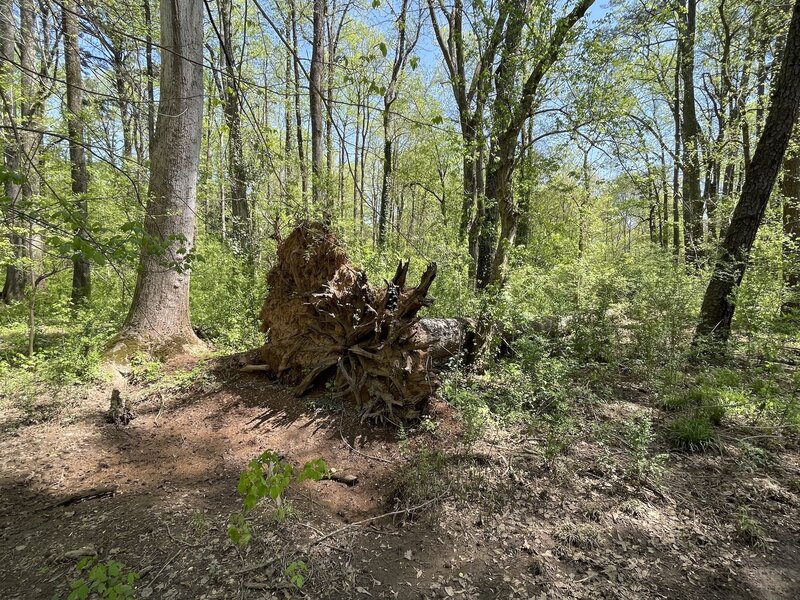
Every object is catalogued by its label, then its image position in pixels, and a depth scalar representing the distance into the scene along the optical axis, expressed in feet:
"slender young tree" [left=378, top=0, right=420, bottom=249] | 33.73
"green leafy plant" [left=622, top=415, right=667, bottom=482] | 10.11
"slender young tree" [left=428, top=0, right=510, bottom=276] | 18.63
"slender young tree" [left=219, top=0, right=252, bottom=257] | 21.14
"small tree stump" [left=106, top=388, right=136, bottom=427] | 12.69
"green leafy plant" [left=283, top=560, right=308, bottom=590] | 6.82
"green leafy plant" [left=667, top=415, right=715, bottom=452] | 12.03
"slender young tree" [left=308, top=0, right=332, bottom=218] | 28.35
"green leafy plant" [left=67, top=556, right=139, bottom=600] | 5.66
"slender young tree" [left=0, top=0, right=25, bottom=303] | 18.98
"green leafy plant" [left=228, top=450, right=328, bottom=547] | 6.53
